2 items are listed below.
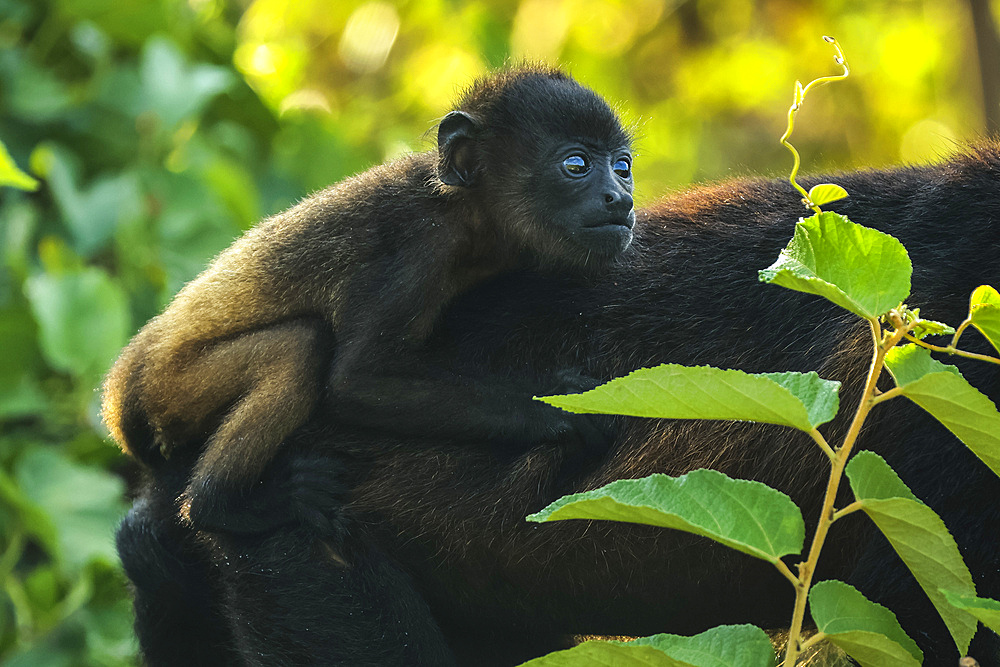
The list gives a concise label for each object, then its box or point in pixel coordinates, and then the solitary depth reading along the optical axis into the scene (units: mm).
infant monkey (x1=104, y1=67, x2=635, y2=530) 4830
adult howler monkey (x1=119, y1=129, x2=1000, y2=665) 4830
